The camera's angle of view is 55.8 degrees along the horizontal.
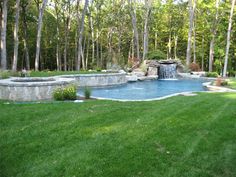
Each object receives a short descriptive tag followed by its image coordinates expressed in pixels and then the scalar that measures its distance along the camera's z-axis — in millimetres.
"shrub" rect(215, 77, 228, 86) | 9686
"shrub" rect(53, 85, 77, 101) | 6484
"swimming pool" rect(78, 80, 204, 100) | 8235
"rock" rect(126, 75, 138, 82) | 12970
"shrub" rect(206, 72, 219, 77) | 14492
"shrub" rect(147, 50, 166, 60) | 16099
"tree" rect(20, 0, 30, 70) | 16364
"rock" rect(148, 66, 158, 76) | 15216
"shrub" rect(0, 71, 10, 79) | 8764
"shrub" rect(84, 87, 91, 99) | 6816
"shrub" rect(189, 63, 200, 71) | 17166
